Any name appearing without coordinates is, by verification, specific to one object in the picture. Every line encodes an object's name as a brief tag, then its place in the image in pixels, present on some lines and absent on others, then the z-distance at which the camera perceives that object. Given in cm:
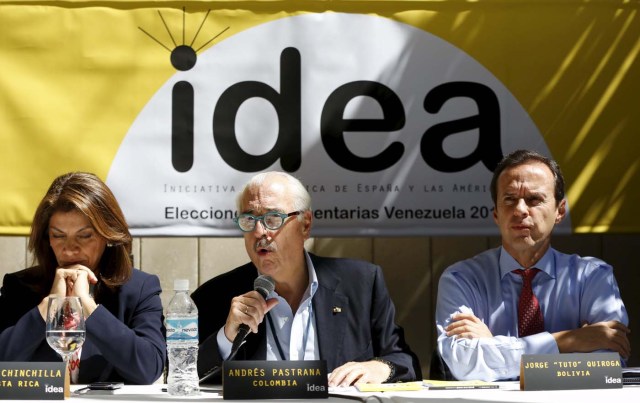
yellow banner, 400
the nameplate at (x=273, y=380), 237
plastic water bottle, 257
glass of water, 260
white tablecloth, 238
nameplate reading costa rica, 234
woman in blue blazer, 307
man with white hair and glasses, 320
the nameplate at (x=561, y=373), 254
